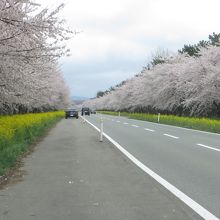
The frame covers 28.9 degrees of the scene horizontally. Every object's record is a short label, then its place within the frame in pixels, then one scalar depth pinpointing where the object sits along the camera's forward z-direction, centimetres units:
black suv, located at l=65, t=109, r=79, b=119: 5986
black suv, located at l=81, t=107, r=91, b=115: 7871
